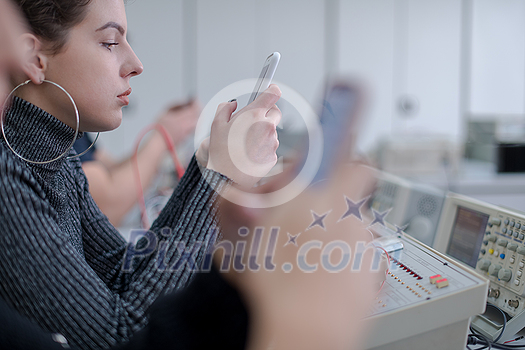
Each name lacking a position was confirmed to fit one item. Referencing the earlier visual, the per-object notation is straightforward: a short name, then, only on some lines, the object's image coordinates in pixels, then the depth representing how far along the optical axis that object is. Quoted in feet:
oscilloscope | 2.18
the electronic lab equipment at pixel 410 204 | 3.06
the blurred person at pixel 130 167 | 3.59
